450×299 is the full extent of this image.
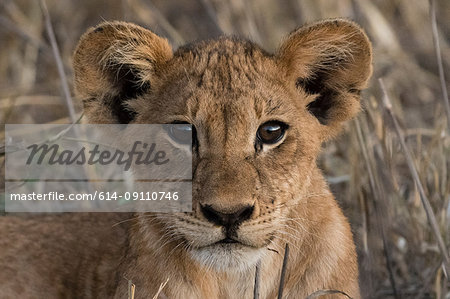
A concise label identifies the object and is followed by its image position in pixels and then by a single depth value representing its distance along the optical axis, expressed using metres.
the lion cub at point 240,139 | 7.87
